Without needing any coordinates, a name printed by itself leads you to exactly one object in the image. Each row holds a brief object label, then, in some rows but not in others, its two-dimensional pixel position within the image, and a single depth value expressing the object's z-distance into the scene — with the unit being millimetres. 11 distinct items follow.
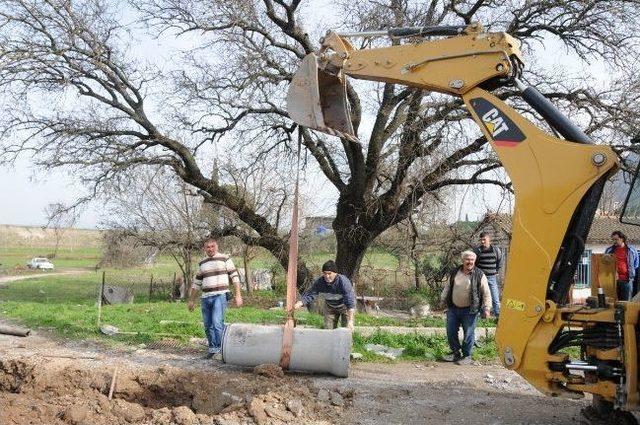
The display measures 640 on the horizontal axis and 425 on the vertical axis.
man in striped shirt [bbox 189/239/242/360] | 8688
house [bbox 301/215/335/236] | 26459
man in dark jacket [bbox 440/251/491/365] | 8766
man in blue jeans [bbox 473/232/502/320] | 10555
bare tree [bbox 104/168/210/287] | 26734
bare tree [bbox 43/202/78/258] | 17297
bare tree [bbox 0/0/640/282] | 15203
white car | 51094
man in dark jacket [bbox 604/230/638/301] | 9562
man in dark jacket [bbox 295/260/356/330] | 8539
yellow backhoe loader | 4938
